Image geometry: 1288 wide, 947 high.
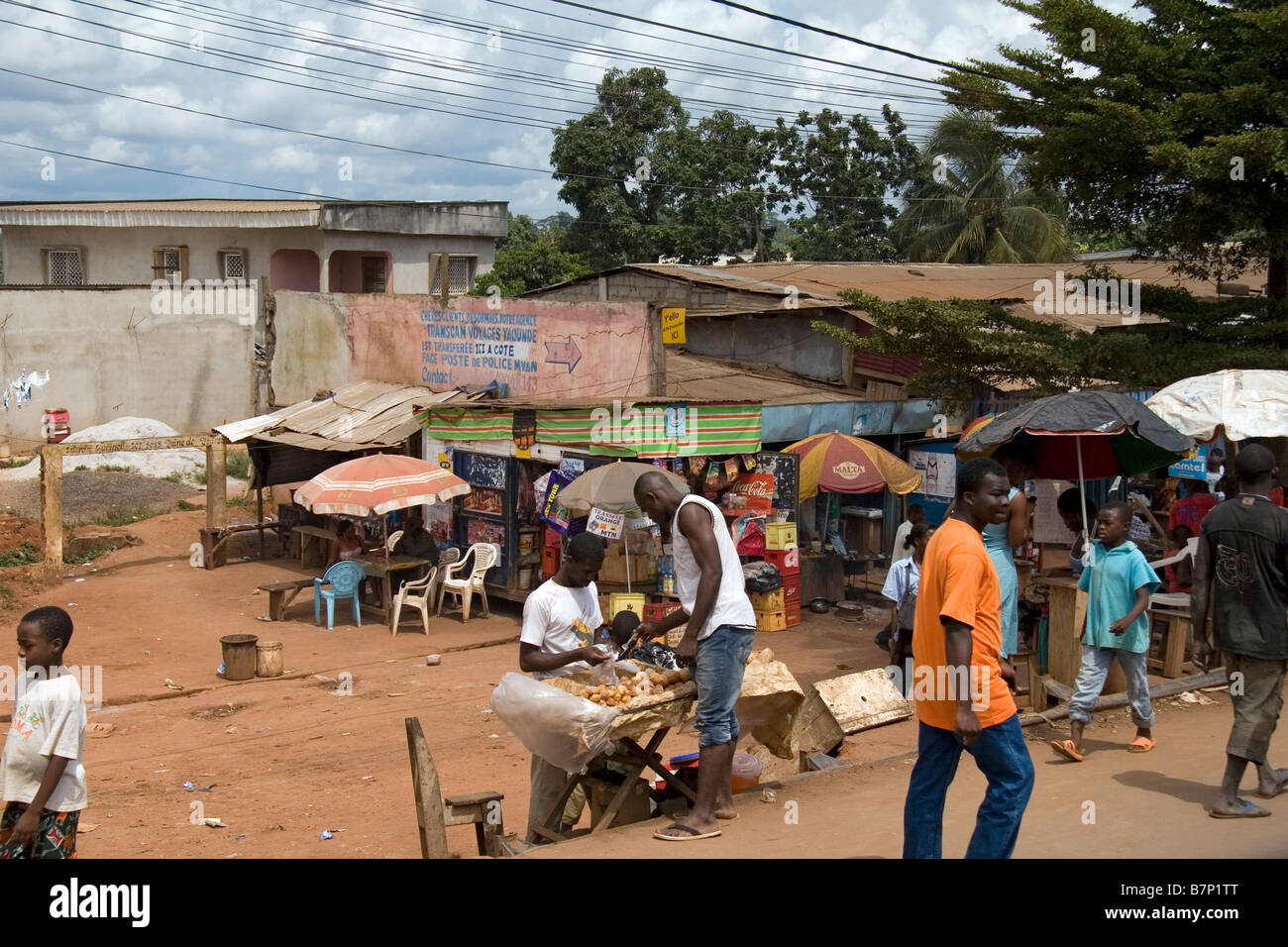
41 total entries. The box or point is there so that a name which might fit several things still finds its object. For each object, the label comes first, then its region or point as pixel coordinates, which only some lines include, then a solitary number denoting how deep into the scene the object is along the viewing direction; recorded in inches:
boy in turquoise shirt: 287.4
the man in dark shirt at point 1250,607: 235.1
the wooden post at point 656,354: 605.6
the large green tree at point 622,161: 1455.5
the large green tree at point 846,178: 1508.4
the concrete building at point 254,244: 1176.2
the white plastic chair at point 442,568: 630.5
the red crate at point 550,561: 618.8
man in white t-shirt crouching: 247.9
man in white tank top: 227.1
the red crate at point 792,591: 595.8
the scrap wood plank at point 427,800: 222.5
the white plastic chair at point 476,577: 621.9
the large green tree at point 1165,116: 456.8
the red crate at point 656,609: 556.3
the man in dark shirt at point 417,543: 642.2
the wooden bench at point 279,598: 632.4
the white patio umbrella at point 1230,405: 368.5
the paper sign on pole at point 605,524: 545.6
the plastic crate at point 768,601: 582.9
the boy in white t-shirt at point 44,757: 189.5
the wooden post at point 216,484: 752.3
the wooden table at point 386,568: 618.5
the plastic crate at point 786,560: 595.2
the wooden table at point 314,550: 755.4
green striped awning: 561.9
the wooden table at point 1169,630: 370.3
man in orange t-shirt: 177.9
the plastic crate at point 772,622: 583.8
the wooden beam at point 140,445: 694.5
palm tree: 1275.8
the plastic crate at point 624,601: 558.9
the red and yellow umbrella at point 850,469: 599.5
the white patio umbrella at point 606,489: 532.7
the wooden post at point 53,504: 684.7
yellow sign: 601.3
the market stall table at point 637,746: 231.1
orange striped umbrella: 566.6
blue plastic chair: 619.5
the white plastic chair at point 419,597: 601.9
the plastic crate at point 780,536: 590.2
